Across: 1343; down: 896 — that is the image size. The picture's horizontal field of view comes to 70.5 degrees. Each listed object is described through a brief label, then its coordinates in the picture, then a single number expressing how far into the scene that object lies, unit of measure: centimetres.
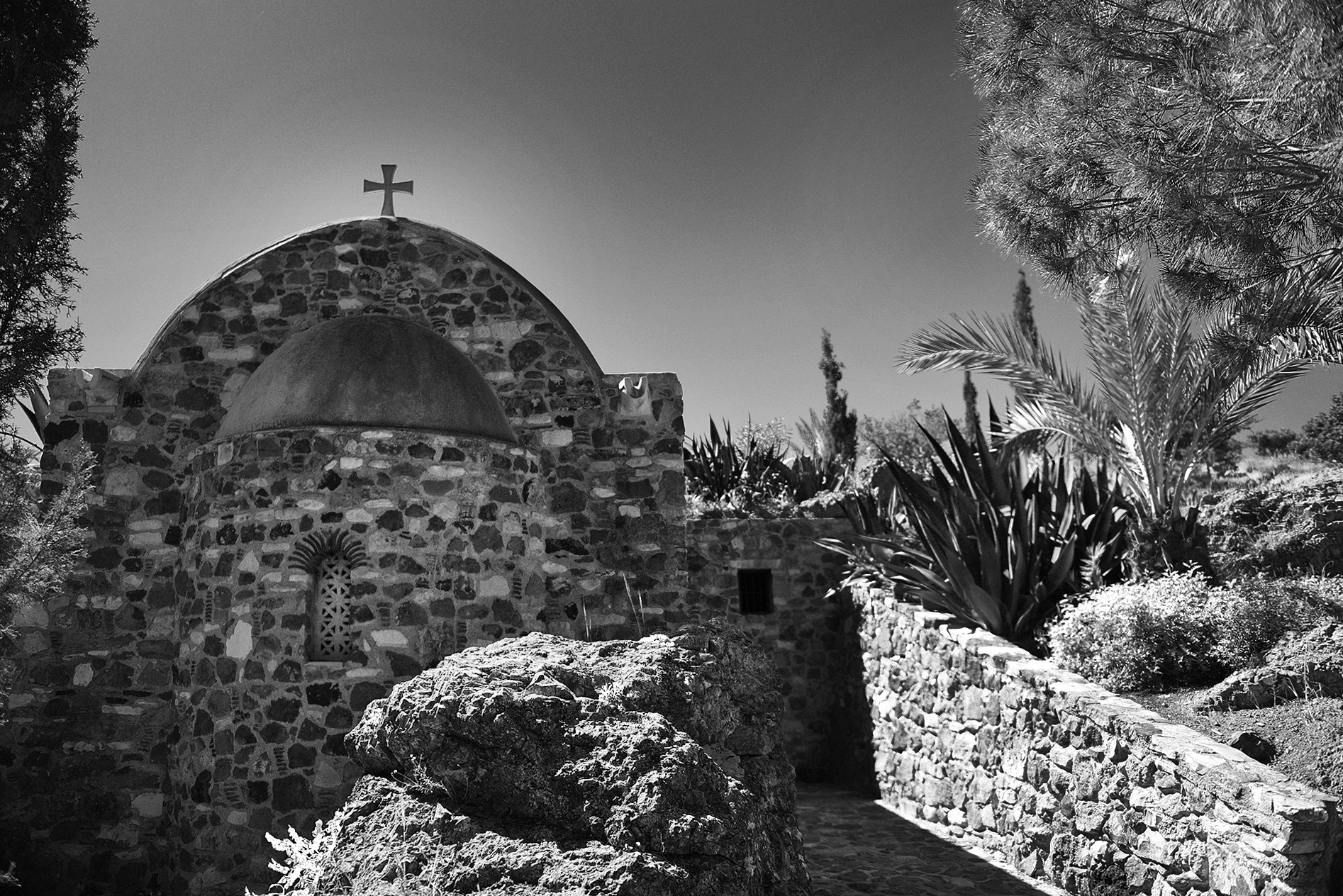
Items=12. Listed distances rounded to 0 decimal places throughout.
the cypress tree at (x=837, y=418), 2942
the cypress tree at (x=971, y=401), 3258
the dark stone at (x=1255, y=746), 544
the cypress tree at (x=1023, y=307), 3072
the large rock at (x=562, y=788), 366
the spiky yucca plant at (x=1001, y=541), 837
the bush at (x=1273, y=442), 2644
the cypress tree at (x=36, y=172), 783
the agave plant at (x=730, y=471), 1505
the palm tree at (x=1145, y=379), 881
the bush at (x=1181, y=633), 673
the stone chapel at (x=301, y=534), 693
